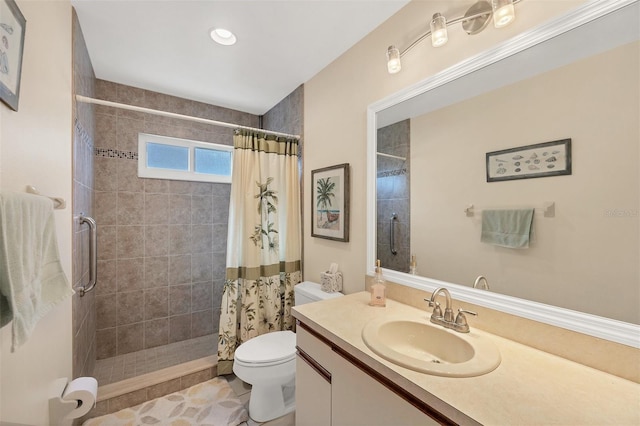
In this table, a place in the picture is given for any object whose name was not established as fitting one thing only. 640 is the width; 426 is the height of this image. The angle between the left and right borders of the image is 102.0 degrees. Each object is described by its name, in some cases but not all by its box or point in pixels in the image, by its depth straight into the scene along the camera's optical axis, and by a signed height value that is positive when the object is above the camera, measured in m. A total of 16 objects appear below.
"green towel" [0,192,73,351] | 0.60 -0.14
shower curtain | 2.10 -0.22
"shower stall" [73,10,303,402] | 2.26 -0.25
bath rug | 1.68 -1.34
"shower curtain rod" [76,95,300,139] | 1.65 +0.75
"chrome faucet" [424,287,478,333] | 1.09 -0.44
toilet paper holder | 1.13 -0.87
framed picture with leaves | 1.85 +0.11
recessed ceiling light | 1.68 +1.19
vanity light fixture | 0.99 +0.84
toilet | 1.60 -0.97
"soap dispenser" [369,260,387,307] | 1.40 -0.43
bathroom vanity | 0.66 -0.49
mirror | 0.81 +0.19
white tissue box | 1.85 -0.48
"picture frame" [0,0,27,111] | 0.71 +0.48
